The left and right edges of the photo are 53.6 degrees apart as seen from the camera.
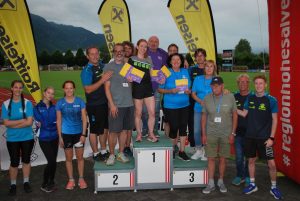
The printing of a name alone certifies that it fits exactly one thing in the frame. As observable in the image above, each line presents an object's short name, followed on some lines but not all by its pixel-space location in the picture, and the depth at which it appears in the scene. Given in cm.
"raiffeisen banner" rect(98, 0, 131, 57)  786
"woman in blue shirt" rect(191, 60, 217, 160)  469
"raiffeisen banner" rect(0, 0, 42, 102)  545
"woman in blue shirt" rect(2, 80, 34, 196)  420
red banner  455
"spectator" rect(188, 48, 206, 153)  504
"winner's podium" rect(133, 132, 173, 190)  454
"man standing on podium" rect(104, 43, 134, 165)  443
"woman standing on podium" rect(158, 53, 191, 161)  471
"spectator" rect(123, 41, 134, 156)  488
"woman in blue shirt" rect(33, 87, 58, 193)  433
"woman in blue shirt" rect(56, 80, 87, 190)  430
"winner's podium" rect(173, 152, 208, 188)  466
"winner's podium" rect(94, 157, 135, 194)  450
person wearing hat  425
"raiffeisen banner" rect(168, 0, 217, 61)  707
